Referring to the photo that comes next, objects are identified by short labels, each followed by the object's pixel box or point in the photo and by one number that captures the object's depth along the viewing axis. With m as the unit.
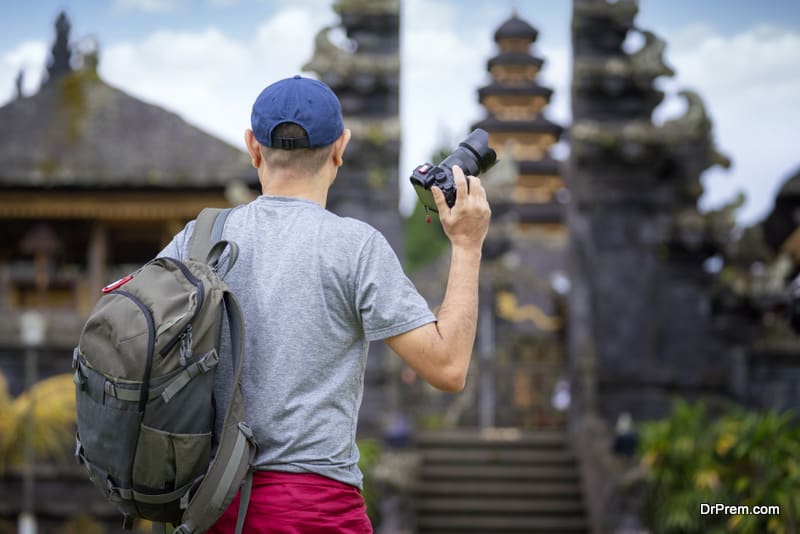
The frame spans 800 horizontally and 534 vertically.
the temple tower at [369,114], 12.13
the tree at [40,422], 11.80
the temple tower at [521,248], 13.11
